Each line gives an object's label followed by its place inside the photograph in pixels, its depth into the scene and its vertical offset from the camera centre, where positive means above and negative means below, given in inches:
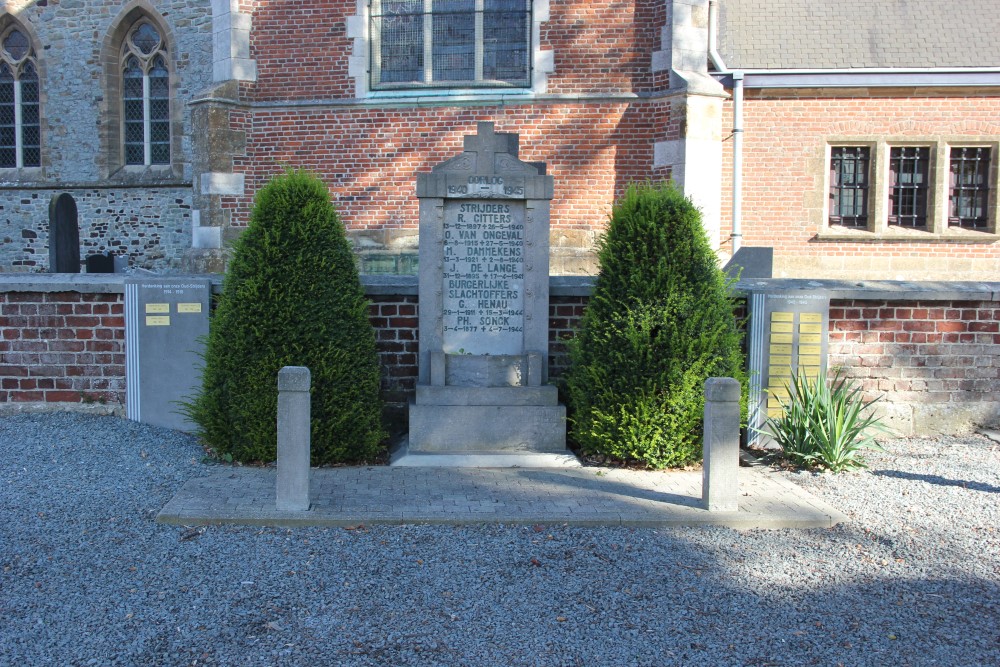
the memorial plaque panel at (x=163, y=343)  274.1 -18.4
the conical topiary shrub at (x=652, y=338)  241.3 -12.5
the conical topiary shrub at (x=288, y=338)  237.9 -13.9
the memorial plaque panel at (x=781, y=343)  274.7 -15.2
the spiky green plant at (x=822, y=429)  247.1 -40.7
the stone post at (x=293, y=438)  191.8 -35.5
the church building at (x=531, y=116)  510.6 +127.6
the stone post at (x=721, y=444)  198.7 -36.5
